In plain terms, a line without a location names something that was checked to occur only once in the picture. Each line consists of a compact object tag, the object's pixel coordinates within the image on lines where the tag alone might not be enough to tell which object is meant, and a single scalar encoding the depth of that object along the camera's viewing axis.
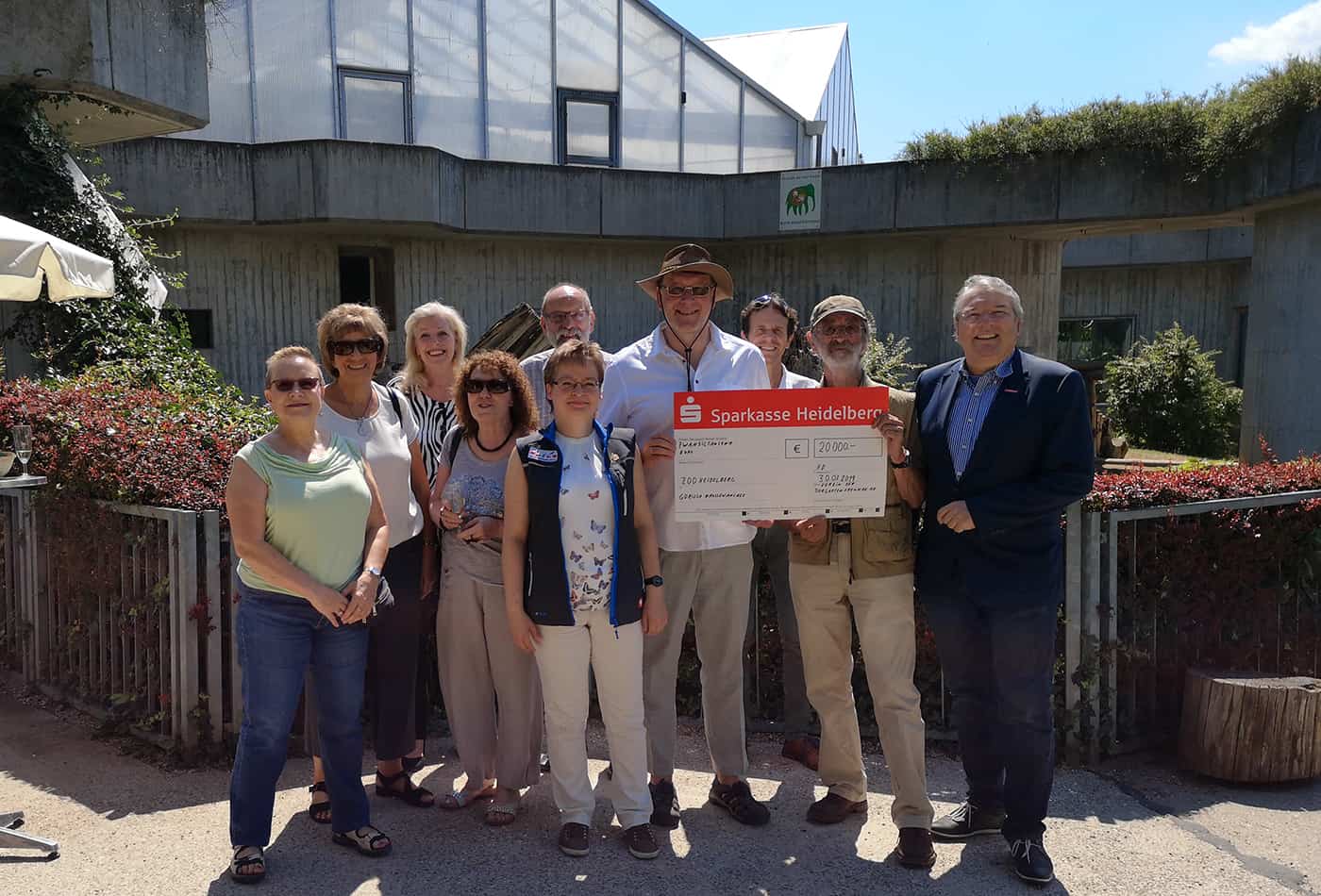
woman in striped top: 4.37
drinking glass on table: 5.39
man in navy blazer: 3.60
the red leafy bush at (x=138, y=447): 4.86
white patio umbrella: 5.40
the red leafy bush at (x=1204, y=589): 4.88
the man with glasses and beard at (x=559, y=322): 4.74
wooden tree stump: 4.53
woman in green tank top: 3.48
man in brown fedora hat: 4.06
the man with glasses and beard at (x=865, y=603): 3.79
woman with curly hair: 3.99
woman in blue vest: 3.67
